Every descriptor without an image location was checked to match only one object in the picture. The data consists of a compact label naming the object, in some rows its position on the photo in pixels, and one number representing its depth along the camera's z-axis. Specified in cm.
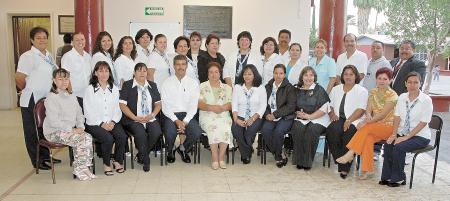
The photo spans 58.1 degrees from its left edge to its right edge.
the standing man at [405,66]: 448
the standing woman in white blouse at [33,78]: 406
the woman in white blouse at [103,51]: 441
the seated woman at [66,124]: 380
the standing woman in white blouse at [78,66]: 426
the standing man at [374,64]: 486
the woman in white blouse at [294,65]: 473
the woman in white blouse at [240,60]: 480
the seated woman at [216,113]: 436
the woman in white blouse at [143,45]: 479
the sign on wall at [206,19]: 707
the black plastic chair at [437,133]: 367
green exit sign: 703
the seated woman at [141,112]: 420
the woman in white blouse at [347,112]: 419
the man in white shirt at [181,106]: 439
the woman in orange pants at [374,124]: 395
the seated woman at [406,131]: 371
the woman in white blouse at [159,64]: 472
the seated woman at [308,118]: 429
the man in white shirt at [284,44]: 500
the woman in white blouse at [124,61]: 454
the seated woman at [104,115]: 404
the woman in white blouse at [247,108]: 446
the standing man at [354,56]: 484
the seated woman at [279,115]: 441
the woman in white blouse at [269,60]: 486
